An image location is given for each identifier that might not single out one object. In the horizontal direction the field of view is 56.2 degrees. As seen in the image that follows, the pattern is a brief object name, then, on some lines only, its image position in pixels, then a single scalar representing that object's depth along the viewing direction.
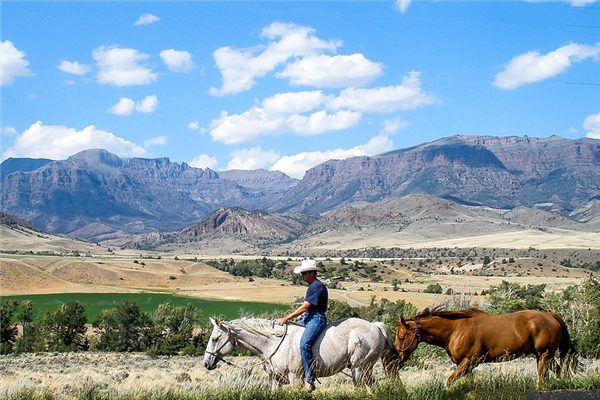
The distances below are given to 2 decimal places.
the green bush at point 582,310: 33.12
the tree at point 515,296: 54.66
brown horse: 10.53
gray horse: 9.80
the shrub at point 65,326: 61.62
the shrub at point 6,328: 59.23
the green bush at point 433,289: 101.96
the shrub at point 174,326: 59.53
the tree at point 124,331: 62.00
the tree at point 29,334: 58.39
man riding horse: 9.68
